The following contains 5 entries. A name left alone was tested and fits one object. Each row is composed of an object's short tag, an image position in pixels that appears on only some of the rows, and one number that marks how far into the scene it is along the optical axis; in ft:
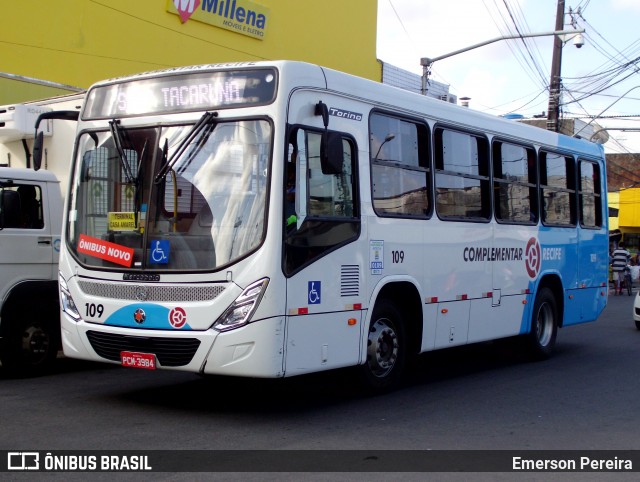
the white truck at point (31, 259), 31.76
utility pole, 90.27
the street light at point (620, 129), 92.59
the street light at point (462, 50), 67.97
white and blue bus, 24.58
